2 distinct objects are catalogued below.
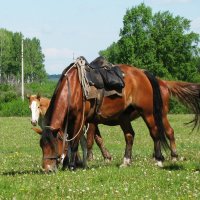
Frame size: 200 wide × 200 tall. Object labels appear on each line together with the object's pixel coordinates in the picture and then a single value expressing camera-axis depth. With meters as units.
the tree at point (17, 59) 132.50
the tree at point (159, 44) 83.69
